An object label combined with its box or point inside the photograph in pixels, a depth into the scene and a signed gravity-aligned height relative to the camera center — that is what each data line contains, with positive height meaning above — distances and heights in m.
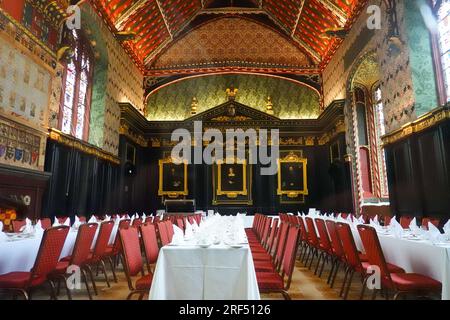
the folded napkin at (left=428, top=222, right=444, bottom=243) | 3.44 -0.36
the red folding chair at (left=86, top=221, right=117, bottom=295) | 4.28 -0.53
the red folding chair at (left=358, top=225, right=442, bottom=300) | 2.96 -0.74
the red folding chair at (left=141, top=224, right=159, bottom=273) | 3.53 -0.43
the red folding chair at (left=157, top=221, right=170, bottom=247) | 4.13 -0.36
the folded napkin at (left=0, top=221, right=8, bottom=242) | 3.53 -0.33
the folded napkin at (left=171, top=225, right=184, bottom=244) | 3.15 -0.32
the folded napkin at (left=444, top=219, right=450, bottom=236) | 3.61 -0.30
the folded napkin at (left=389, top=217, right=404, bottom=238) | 4.18 -0.37
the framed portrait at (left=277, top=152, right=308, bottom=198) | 13.85 +1.25
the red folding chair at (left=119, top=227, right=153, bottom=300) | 2.93 -0.52
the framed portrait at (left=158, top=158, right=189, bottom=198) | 13.89 +1.18
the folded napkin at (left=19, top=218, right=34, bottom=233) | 4.36 -0.30
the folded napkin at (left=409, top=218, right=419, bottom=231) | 4.27 -0.31
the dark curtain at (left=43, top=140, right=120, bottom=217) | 7.71 +0.65
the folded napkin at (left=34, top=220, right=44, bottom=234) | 4.19 -0.31
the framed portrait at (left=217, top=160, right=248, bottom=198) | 13.98 +1.15
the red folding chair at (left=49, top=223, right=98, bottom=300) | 3.54 -0.55
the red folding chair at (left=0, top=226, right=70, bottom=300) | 2.95 -0.61
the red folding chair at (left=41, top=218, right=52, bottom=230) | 5.61 -0.29
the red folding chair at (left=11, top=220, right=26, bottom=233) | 5.16 -0.30
